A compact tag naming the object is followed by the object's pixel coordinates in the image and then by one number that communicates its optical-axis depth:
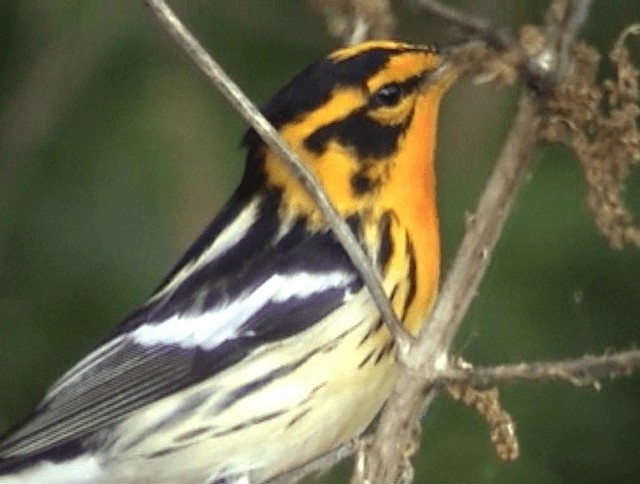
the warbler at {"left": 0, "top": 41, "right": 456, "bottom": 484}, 1.90
